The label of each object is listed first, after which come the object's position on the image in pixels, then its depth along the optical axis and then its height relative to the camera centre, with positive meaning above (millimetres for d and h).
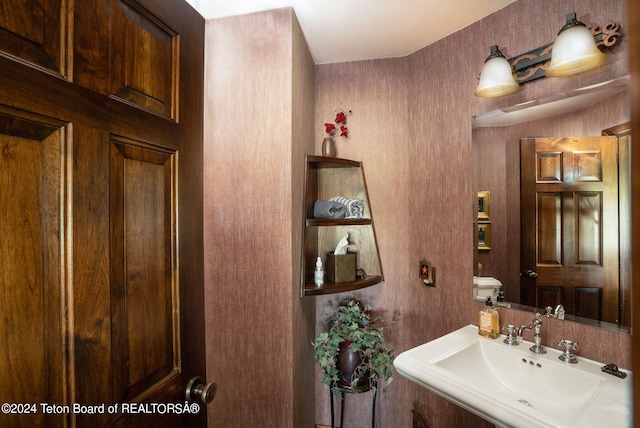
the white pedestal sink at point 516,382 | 834 -573
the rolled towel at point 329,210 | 1546 +21
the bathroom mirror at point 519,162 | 1033 +215
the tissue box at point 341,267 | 1573 -287
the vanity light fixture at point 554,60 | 1025 +585
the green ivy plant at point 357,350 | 1480 -690
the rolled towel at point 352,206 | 1602 +40
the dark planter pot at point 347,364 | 1517 -767
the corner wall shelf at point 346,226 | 1700 -67
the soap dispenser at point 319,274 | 1530 -309
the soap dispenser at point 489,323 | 1299 -490
